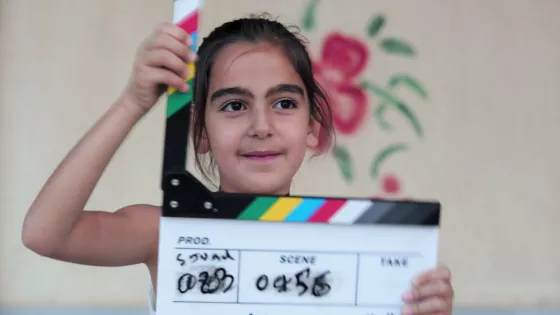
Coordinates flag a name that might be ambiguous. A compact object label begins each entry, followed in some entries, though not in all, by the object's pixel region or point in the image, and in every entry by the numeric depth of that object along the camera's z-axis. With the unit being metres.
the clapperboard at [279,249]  1.41
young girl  1.44
